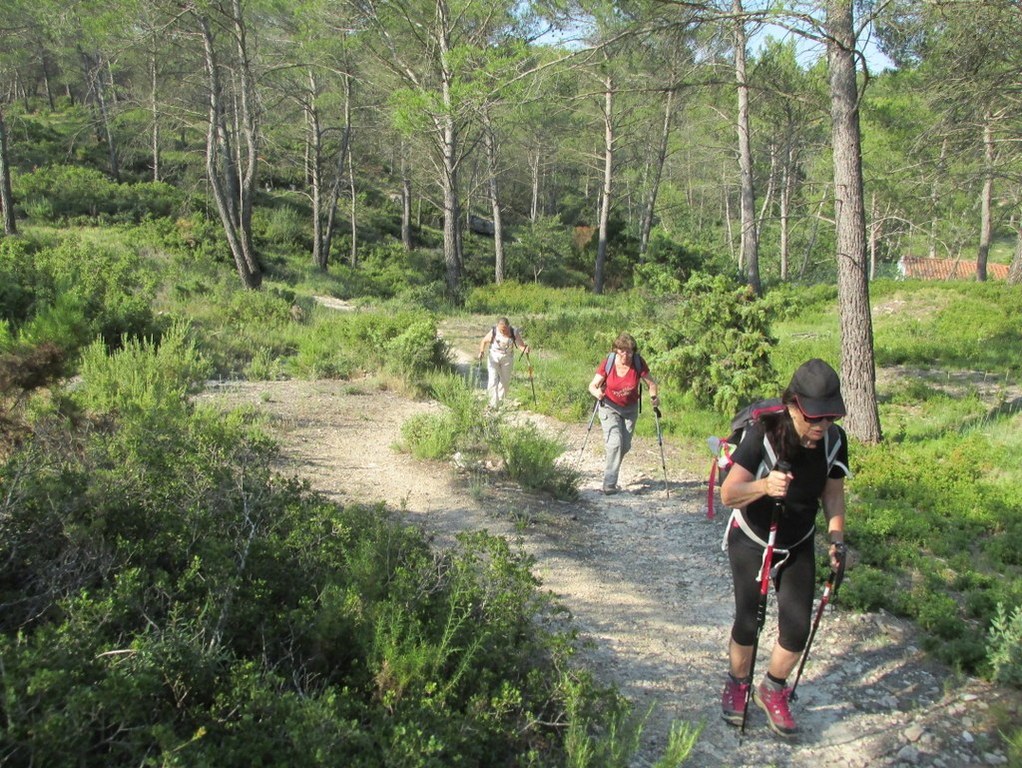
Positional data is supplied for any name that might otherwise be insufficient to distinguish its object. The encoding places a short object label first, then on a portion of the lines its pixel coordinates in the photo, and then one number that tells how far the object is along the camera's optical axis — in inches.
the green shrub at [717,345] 360.2
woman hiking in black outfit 123.8
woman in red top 262.2
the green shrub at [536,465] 260.1
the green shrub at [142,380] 213.5
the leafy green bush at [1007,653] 154.6
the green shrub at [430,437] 268.5
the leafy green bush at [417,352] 407.2
